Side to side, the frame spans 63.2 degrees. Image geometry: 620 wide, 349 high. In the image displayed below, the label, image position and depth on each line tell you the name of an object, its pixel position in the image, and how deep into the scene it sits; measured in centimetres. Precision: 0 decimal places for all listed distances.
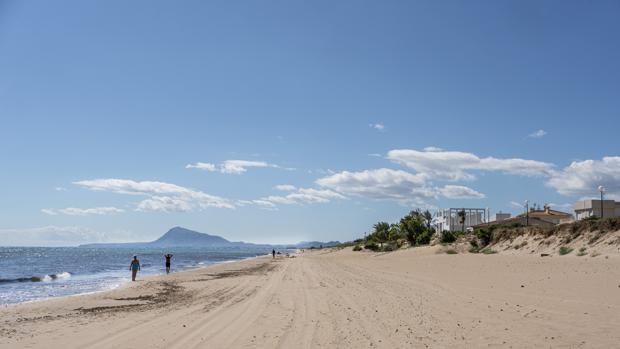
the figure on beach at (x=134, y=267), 3069
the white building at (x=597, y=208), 5878
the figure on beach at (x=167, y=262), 3887
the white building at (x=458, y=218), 9600
